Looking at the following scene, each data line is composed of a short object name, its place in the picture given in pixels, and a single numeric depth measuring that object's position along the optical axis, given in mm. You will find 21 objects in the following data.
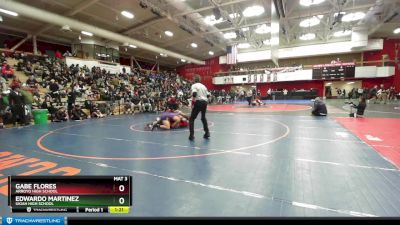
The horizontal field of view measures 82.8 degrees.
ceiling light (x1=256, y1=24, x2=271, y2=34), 21669
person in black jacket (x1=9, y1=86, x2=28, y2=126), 9195
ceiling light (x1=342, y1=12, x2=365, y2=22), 18944
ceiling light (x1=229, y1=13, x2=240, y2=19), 17606
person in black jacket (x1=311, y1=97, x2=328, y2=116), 10437
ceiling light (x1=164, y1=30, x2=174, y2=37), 21212
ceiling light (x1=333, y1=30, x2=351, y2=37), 24041
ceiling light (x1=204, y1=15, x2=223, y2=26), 18797
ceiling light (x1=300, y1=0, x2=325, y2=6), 15738
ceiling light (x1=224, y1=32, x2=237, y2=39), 23625
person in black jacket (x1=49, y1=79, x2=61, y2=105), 12370
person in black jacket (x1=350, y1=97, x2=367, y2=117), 9460
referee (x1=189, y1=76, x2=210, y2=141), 5832
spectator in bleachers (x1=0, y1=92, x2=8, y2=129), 9166
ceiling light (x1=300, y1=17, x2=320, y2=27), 20078
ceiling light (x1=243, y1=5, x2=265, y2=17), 16888
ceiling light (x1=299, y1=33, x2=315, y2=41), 25255
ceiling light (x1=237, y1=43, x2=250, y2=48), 28434
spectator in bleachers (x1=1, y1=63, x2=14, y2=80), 13156
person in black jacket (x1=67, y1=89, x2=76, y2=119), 11589
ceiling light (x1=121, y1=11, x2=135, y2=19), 16016
